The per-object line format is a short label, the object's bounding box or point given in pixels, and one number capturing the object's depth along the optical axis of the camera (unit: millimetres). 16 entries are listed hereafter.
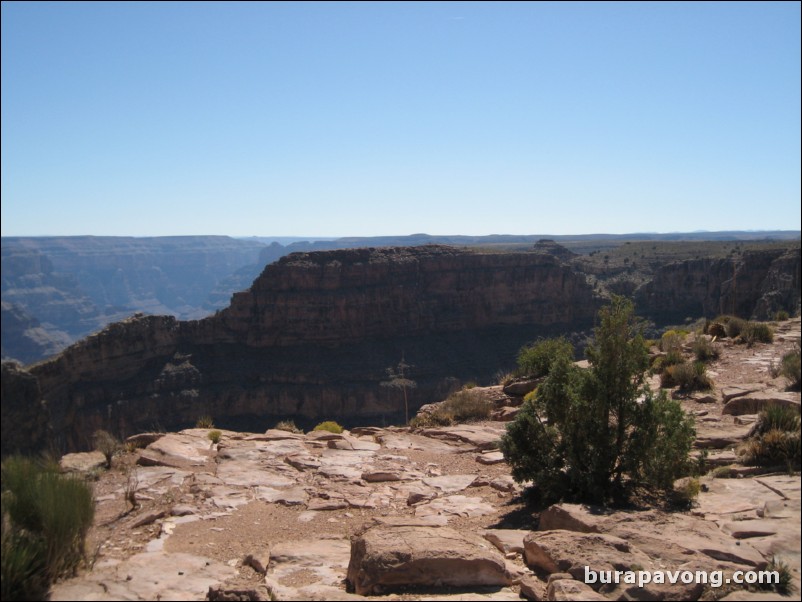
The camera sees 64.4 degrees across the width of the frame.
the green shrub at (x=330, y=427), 17500
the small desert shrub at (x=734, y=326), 19812
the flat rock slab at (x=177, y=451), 11734
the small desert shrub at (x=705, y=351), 17141
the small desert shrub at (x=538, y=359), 18078
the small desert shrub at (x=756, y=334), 18547
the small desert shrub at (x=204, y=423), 16838
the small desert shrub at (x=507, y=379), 19438
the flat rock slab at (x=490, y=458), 12703
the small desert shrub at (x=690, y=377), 14398
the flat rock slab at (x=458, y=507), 9680
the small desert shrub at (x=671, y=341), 18819
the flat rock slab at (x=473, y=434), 14227
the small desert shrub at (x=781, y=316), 24156
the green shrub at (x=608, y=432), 8773
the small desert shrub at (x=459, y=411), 17125
